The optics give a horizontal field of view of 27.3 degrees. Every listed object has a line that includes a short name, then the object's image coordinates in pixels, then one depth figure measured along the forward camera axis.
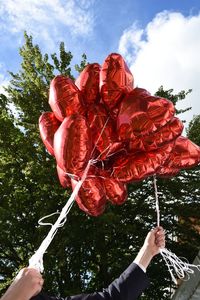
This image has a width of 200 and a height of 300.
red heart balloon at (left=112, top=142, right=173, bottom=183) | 2.97
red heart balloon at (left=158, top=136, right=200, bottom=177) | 3.08
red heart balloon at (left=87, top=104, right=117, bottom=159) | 2.92
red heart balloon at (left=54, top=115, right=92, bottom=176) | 2.55
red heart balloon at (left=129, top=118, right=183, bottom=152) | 2.81
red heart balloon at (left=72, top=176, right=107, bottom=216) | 2.88
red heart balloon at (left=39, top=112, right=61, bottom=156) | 2.94
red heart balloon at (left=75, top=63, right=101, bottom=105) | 2.96
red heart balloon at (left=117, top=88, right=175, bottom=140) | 2.78
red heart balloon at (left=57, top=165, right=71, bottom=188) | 2.88
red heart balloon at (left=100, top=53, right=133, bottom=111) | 2.87
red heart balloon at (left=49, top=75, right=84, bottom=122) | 2.81
